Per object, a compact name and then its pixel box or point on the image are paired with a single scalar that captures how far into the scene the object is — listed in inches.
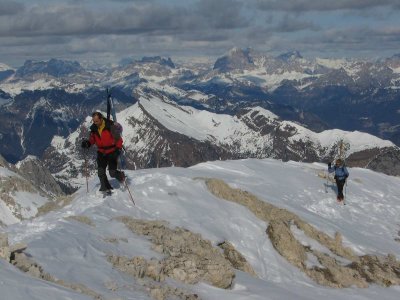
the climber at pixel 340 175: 1428.4
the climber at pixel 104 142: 947.3
